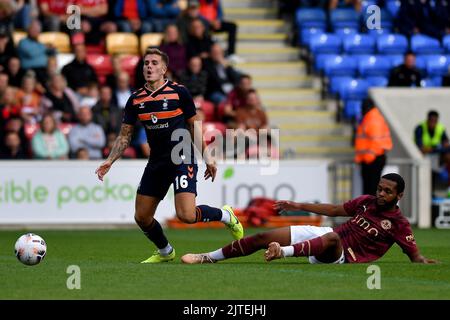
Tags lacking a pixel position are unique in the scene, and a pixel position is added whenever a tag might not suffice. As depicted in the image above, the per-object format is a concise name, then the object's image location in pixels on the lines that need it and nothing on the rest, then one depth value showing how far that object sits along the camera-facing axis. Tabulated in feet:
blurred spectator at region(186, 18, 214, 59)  79.61
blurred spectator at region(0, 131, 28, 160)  70.33
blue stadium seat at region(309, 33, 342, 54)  85.20
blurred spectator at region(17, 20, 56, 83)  76.95
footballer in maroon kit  39.60
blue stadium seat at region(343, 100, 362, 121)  81.00
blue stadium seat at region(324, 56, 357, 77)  83.87
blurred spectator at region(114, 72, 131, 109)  75.36
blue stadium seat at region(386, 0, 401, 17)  88.63
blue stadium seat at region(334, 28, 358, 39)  86.28
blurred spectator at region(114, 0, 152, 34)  81.76
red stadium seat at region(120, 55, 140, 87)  79.04
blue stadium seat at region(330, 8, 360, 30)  87.34
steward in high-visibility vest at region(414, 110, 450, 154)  76.43
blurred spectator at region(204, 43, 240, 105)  77.34
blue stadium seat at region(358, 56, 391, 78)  84.64
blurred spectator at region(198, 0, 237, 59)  83.41
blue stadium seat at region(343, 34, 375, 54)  85.81
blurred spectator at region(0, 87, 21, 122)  72.23
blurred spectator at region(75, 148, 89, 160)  71.16
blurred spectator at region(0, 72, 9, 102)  73.05
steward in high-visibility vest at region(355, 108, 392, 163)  69.77
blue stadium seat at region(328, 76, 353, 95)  82.89
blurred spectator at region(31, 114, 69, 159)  71.00
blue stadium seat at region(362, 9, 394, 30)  88.07
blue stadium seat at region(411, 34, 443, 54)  86.94
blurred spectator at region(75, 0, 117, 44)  80.59
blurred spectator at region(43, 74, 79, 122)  74.19
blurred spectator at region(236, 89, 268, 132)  73.41
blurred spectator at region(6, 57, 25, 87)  75.20
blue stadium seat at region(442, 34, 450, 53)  86.85
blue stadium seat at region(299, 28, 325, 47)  86.02
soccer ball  40.34
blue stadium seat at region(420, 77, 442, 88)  85.15
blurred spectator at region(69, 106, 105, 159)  71.92
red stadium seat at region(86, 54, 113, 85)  79.20
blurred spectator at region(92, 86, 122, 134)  73.51
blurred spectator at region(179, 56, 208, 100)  75.92
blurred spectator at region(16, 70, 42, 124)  73.20
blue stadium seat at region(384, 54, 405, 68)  85.51
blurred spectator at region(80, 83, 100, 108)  75.66
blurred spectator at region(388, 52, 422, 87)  80.69
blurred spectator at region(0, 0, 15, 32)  79.05
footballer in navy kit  42.14
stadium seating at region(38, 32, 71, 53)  81.10
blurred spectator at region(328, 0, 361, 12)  87.56
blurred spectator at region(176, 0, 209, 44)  80.18
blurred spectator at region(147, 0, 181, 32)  82.84
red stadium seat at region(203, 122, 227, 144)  71.87
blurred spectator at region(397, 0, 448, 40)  87.56
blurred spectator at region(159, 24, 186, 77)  77.41
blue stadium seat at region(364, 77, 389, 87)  83.97
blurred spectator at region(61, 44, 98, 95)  76.13
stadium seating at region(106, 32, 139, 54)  81.20
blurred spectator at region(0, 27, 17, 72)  76.28
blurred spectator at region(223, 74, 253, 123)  74.43
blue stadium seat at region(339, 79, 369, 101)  82.17
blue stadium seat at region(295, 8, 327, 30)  86.99
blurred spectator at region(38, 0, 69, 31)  81.66
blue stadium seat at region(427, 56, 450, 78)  85.67
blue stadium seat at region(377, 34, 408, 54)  86.07
